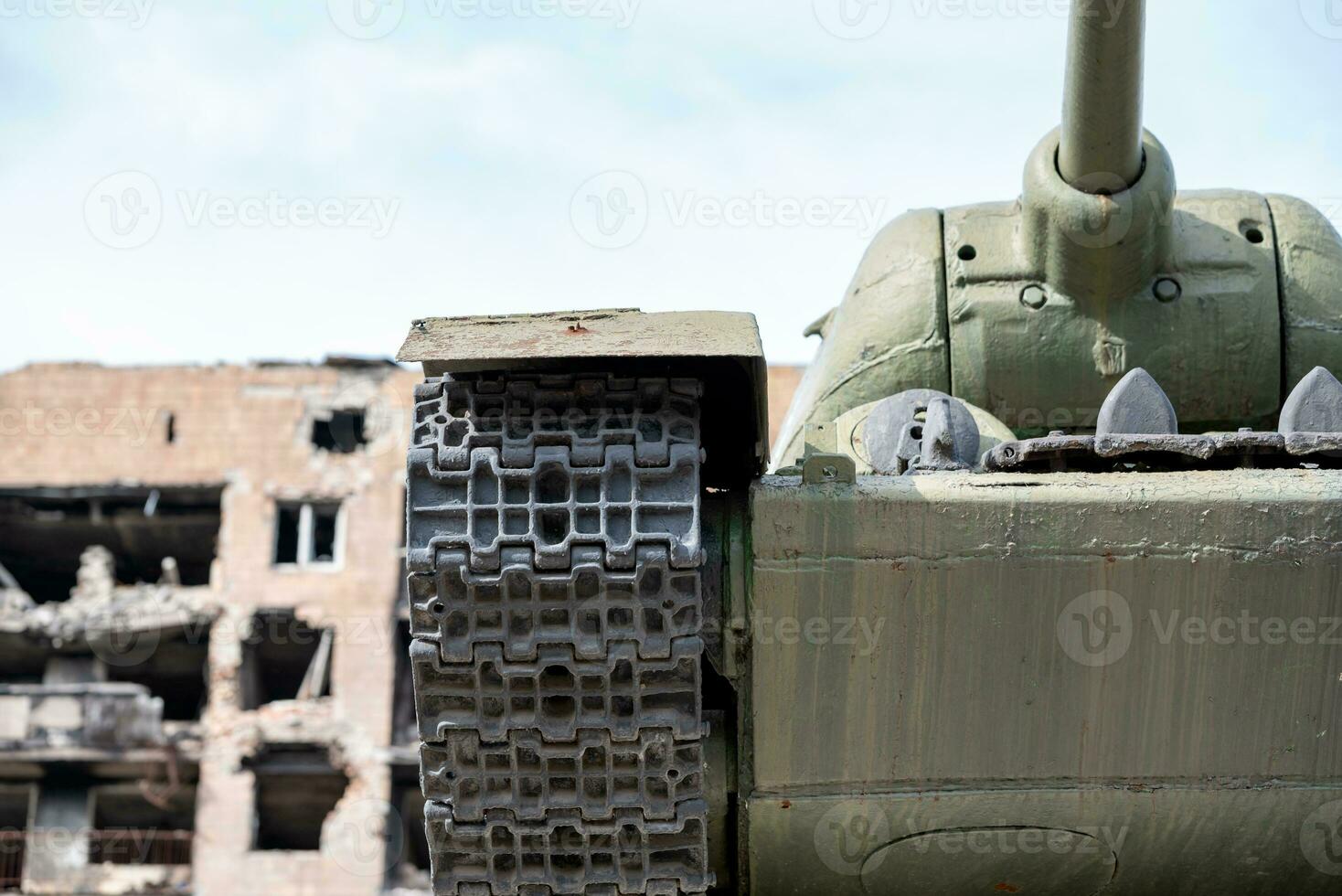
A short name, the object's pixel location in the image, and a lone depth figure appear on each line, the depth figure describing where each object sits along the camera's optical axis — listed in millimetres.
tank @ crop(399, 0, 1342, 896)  8914
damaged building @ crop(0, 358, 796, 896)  57187
